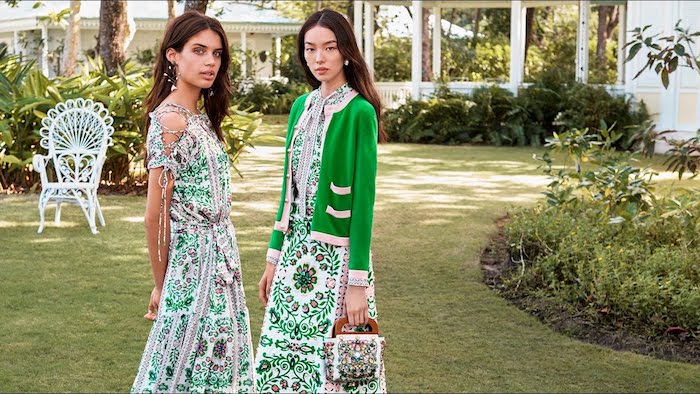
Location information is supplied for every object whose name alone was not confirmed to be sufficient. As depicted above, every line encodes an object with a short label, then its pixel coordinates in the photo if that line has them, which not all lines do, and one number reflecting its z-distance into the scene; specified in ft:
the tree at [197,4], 46.85
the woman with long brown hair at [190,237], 12.00
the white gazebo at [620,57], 56.29
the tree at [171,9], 82.64
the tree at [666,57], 20.15
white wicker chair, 31.86
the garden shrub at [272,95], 90.68
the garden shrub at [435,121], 66.33
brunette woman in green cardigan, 12.19
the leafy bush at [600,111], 60.23
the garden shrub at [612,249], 21.36
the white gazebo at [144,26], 105.38
